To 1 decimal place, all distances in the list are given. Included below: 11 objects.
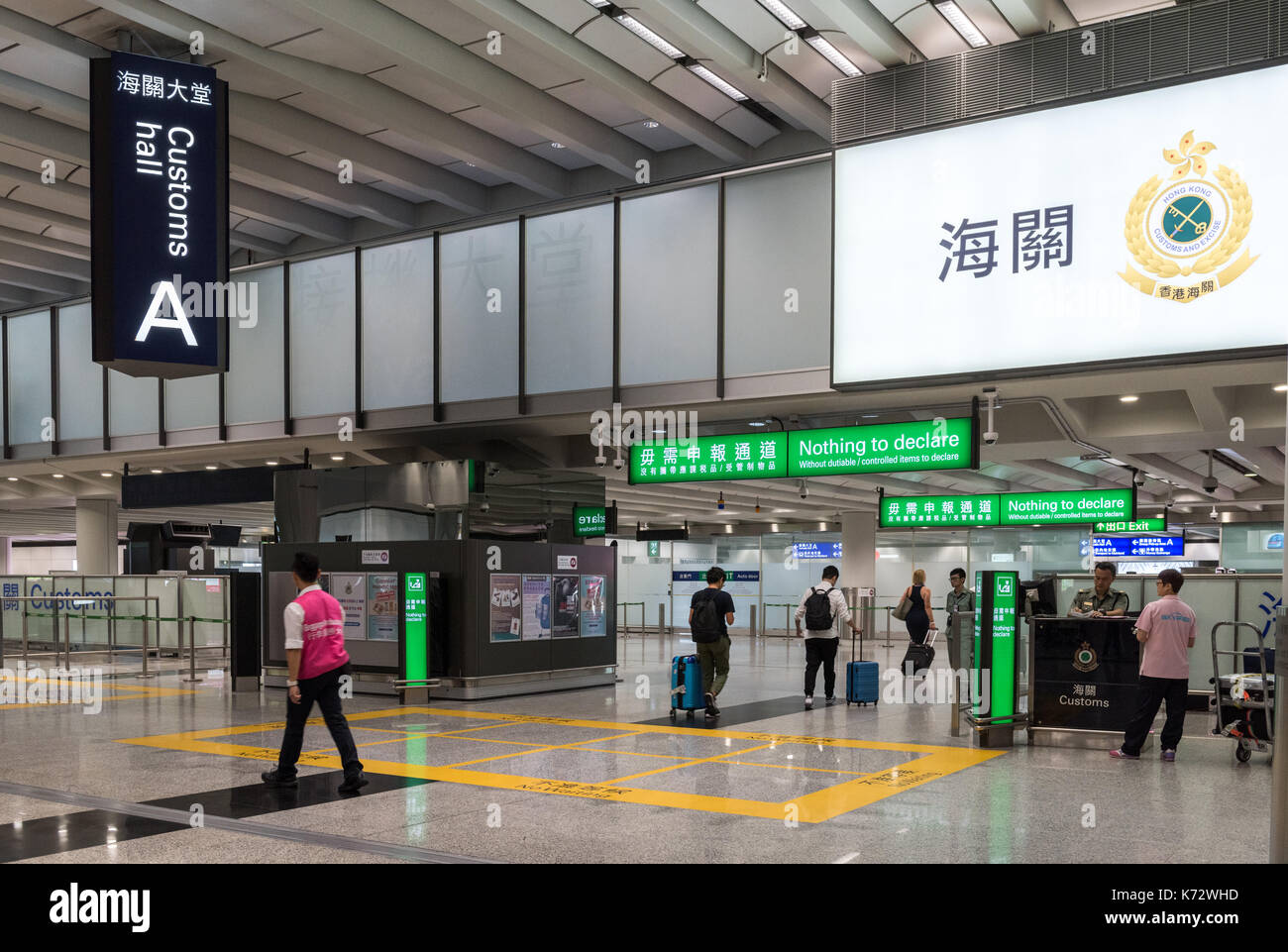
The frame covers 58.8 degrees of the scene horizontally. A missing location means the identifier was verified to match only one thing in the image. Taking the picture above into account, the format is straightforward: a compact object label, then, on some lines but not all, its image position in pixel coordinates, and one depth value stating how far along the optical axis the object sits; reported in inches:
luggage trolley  397.4
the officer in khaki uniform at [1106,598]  456.8
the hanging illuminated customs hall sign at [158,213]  403.9
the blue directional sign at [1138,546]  1181.1
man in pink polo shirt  399.5
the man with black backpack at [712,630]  505.0
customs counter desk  441.1
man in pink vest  327.3
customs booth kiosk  619.5
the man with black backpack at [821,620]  561.9
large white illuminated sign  427.5
